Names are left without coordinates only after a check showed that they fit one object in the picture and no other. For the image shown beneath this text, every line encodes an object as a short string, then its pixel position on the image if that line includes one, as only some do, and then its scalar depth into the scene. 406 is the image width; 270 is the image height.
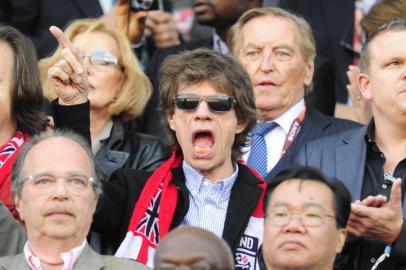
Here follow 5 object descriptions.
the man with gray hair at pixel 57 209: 12.05
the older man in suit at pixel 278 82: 15.41
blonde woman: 16.02
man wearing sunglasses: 13.37
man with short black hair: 11.94
